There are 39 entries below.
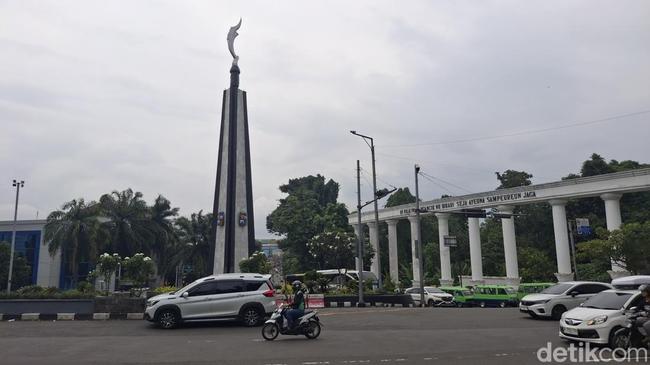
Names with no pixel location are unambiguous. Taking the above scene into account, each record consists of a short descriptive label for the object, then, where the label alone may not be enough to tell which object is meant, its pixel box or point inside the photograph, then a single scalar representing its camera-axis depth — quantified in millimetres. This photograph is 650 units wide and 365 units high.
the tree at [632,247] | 29369
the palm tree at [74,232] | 46656
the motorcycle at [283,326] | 13484
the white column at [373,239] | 54625
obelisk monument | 34500
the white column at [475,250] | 42028
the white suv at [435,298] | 34938
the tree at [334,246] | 50406
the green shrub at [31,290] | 24797
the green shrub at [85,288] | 26281
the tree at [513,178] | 63312
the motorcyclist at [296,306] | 13453
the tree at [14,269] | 48719
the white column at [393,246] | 51209
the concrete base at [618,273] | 31970
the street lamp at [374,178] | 32528
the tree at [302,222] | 63844
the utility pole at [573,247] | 35134
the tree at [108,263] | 25422
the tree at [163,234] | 54156
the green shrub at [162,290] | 24436
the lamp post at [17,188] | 42344
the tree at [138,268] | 25281
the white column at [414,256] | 45938
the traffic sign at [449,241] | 32675
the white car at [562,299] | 18203
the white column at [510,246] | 39312
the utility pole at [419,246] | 30255
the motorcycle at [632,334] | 10742
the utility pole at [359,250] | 28406
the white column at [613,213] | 32875
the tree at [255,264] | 29562
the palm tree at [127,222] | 51188
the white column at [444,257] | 44812
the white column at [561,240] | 35500
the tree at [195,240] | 57938
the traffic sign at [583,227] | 31422
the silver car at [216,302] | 16531
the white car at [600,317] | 11305
